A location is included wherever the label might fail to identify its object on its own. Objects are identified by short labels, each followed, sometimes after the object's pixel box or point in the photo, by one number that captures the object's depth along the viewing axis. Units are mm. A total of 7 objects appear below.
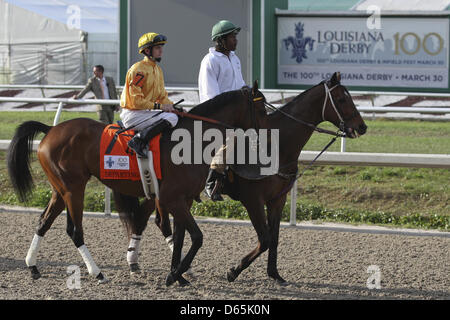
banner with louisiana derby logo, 31211
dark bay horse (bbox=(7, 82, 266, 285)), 10049
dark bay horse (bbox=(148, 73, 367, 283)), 10437
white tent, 32132
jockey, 10070
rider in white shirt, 10797
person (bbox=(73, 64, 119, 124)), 20990
